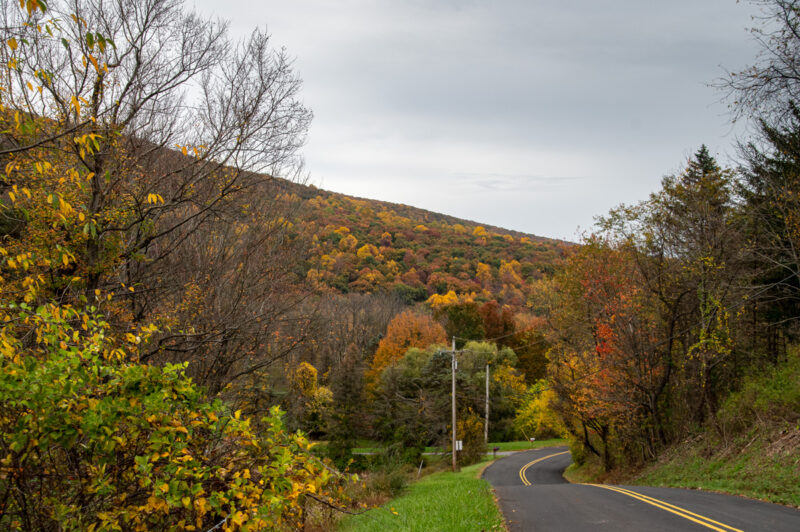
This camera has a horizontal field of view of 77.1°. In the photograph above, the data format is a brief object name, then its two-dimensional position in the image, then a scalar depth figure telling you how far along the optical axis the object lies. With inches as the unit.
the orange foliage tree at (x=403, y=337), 2158.0
